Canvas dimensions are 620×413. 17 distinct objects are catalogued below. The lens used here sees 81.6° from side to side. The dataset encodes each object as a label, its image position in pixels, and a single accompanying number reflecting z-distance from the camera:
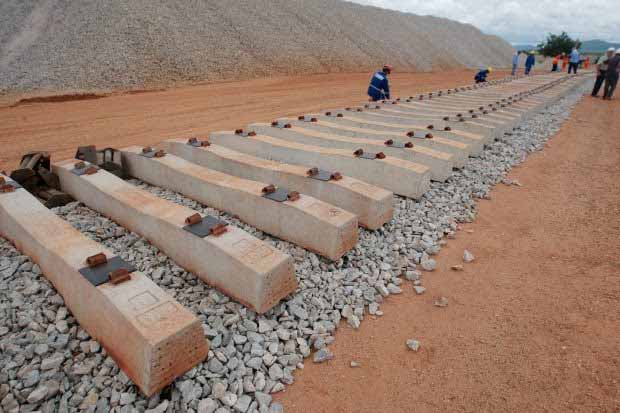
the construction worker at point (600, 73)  14.57
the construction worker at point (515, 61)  24.78
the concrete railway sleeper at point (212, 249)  2.62
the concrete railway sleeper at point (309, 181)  3.84
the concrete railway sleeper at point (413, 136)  5.86
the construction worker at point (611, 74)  13.18
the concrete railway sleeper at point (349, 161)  4.67
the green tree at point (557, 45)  50.75
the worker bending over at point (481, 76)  17.10
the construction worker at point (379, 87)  10.59
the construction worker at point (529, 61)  24.42
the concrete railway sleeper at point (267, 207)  3.30
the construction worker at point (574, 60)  24.76
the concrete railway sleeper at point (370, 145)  5.23
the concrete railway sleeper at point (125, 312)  2.00
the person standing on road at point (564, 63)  32.28
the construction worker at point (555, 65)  29.65
